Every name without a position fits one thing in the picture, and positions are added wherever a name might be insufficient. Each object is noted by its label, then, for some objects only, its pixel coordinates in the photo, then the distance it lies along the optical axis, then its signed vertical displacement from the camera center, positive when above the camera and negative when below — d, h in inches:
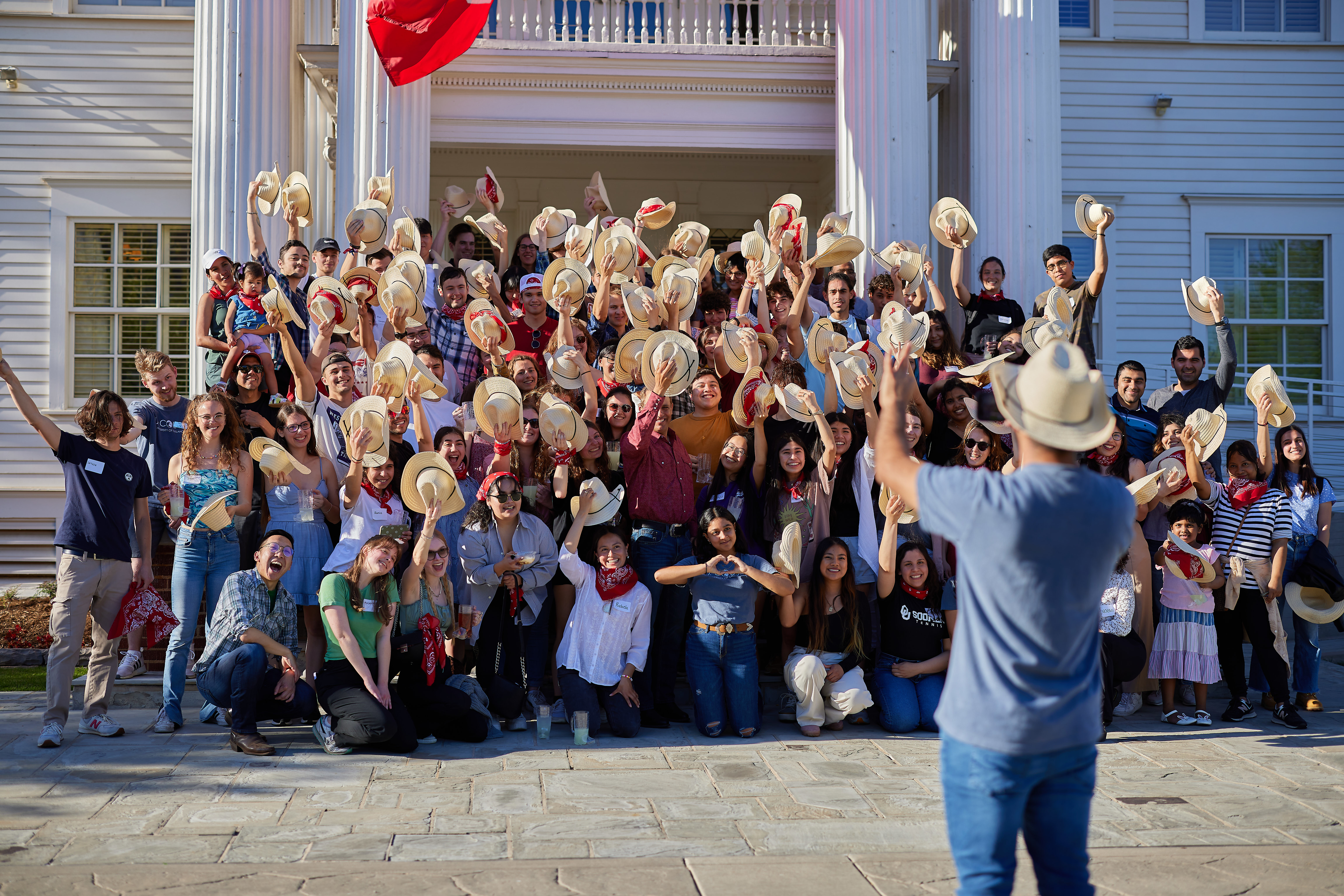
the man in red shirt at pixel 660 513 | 255.9 -11.4
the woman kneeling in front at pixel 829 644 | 244.7 -40.3
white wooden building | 384.8 +123.8
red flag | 371.2 +140.5
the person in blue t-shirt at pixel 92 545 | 224.7 -16.5
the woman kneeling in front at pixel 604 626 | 243.3 -35.3
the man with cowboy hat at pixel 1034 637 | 104.9 -16.4
